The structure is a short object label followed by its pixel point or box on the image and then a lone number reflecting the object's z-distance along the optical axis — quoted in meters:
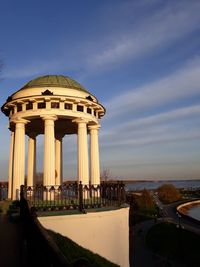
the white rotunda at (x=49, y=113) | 14.35
